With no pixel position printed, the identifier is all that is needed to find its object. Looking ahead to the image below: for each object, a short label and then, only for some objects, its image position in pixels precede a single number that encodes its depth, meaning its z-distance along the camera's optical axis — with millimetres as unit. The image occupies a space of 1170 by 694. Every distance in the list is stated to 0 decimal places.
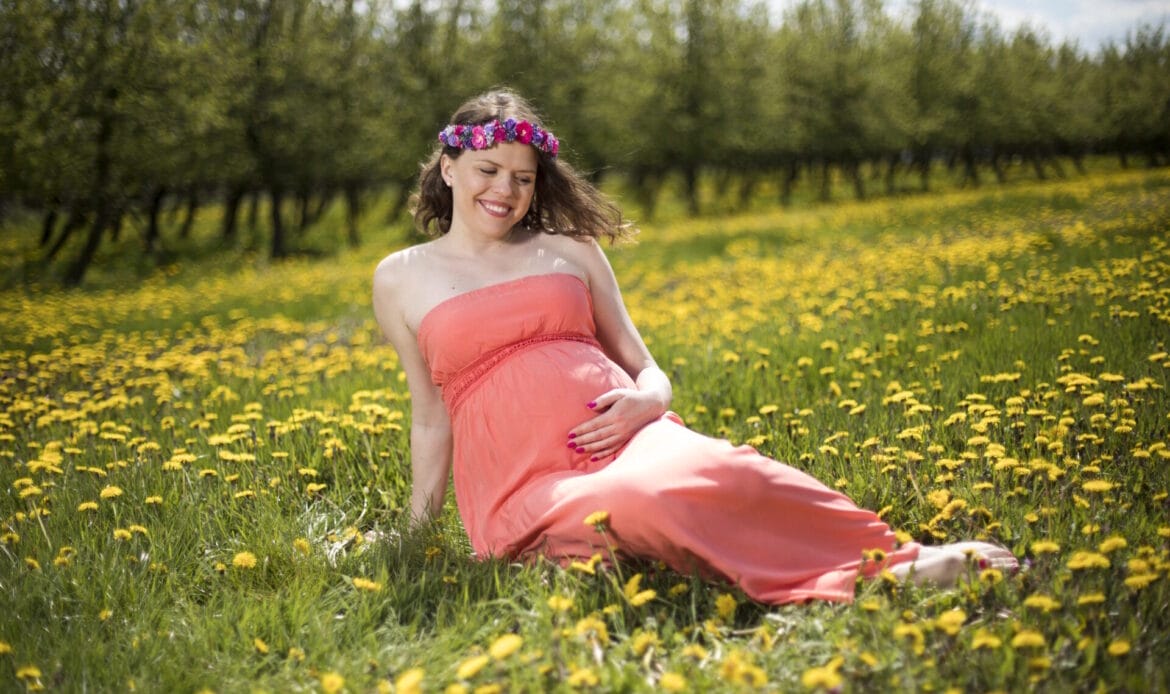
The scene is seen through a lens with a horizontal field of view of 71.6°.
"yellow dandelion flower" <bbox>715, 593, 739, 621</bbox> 2223
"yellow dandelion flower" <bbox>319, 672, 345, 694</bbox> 1729
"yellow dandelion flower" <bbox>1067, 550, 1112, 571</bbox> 1943
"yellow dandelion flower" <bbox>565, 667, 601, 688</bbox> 1767
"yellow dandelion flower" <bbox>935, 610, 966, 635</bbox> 1812
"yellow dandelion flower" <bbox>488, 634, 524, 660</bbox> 1738
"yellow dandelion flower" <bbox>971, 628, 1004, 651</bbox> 1788
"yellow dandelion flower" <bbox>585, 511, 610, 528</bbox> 2267
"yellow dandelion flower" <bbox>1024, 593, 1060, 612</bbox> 1886
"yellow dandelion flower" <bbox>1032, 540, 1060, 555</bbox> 2055
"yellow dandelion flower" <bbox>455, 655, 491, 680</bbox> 1732
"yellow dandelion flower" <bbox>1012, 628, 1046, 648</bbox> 1718
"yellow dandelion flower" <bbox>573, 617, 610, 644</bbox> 1914
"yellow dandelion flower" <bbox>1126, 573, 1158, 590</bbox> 1892
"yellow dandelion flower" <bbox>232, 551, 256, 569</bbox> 2609
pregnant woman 2305
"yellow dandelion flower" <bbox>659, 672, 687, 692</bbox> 1662
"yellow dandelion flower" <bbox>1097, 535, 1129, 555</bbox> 1982
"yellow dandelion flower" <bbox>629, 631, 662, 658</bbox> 1970
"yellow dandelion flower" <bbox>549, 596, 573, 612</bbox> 1940
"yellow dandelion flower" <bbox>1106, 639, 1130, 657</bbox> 1760
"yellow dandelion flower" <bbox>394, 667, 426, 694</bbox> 1644
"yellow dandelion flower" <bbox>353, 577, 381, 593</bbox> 2373
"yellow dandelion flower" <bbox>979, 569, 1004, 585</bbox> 2068
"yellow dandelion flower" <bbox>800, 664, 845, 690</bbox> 1630
